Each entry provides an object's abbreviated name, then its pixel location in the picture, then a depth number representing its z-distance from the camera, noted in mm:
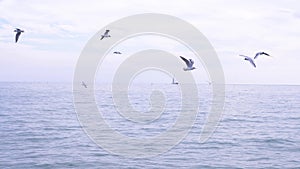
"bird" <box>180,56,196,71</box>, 24436
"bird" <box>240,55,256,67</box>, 25022
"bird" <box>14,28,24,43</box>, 25455
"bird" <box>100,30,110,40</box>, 27339
